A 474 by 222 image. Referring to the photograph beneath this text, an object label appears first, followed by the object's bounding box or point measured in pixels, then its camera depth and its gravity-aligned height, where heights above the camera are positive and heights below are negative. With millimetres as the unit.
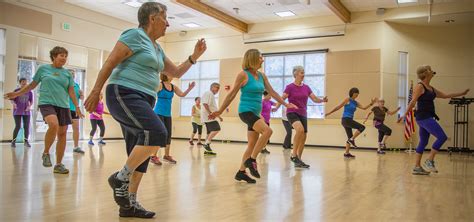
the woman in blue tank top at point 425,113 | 5109 +65
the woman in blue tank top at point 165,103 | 5445 +147
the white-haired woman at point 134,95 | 2264 +105
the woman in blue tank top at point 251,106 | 4141 +95
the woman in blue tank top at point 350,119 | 8281 -57
